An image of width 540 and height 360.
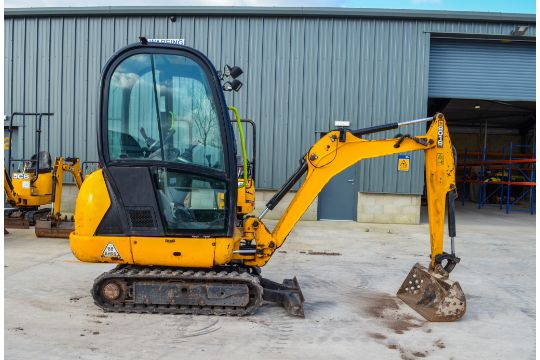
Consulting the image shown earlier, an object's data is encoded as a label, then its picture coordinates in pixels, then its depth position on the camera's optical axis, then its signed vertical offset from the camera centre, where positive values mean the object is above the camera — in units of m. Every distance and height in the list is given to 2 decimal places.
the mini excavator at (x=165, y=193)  4.49 -0.23
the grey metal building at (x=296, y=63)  12.62 +3.05
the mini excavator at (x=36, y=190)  9.52 -0.47
